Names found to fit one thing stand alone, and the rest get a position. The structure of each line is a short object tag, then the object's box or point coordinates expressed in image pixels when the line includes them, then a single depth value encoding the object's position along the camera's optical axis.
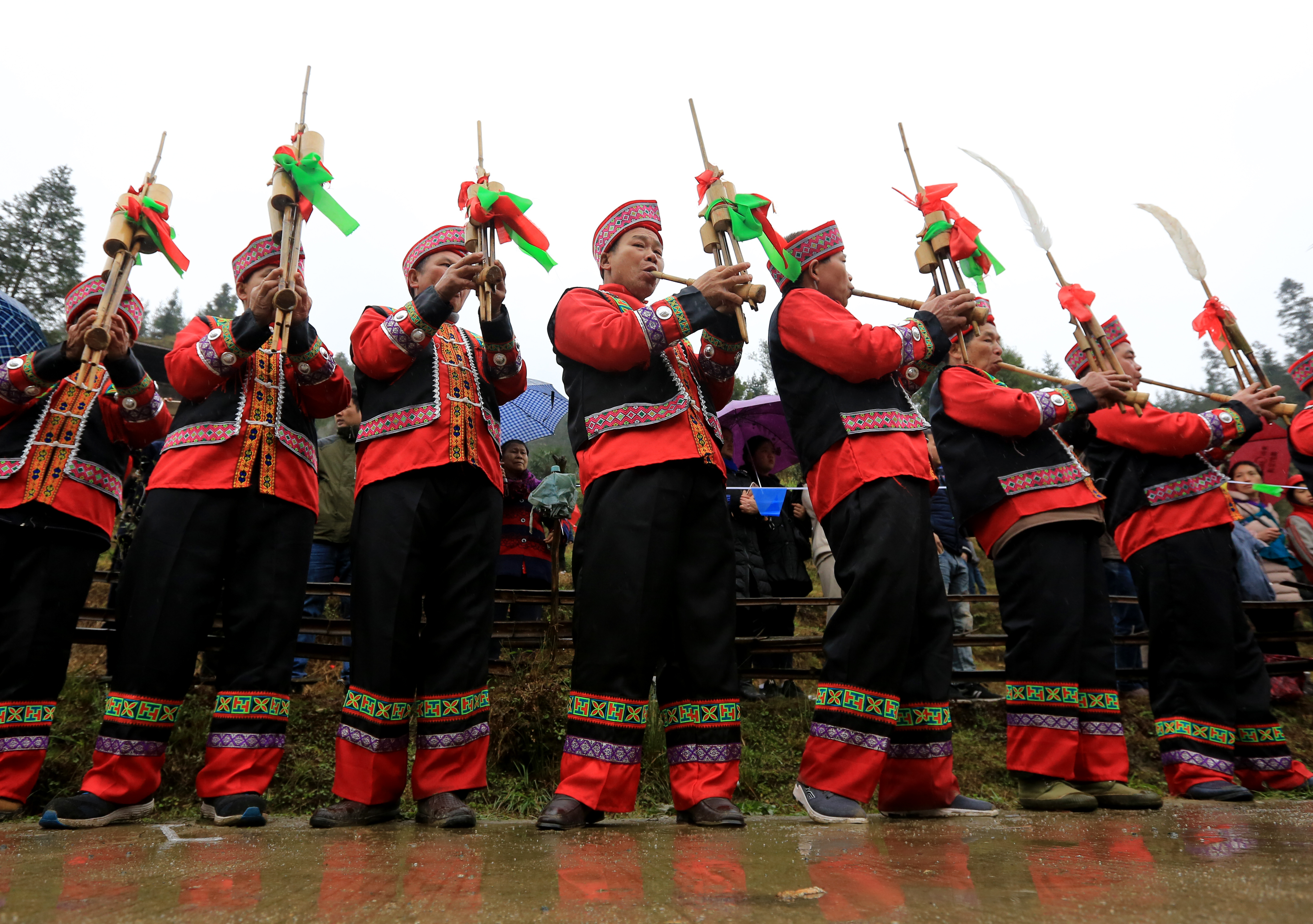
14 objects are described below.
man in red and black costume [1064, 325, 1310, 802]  3.56
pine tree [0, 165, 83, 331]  25.83
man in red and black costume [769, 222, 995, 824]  2.72
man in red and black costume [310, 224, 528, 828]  2.74
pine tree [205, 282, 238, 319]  48.88
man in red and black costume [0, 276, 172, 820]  2.99
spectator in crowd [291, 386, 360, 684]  5.59
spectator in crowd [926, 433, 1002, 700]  5.79
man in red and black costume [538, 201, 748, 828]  2.60
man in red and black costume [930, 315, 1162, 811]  3.15
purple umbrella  6.54
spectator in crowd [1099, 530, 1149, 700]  5.68
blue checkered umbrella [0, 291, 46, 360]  3.92
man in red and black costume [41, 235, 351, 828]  2.79
